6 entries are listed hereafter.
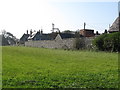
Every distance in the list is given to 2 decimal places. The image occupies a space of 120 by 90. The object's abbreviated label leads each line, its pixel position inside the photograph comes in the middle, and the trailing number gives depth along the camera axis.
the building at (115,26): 23.95
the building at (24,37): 69.30
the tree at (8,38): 60.34
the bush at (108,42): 18.19
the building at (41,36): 58.50
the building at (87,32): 44.30
